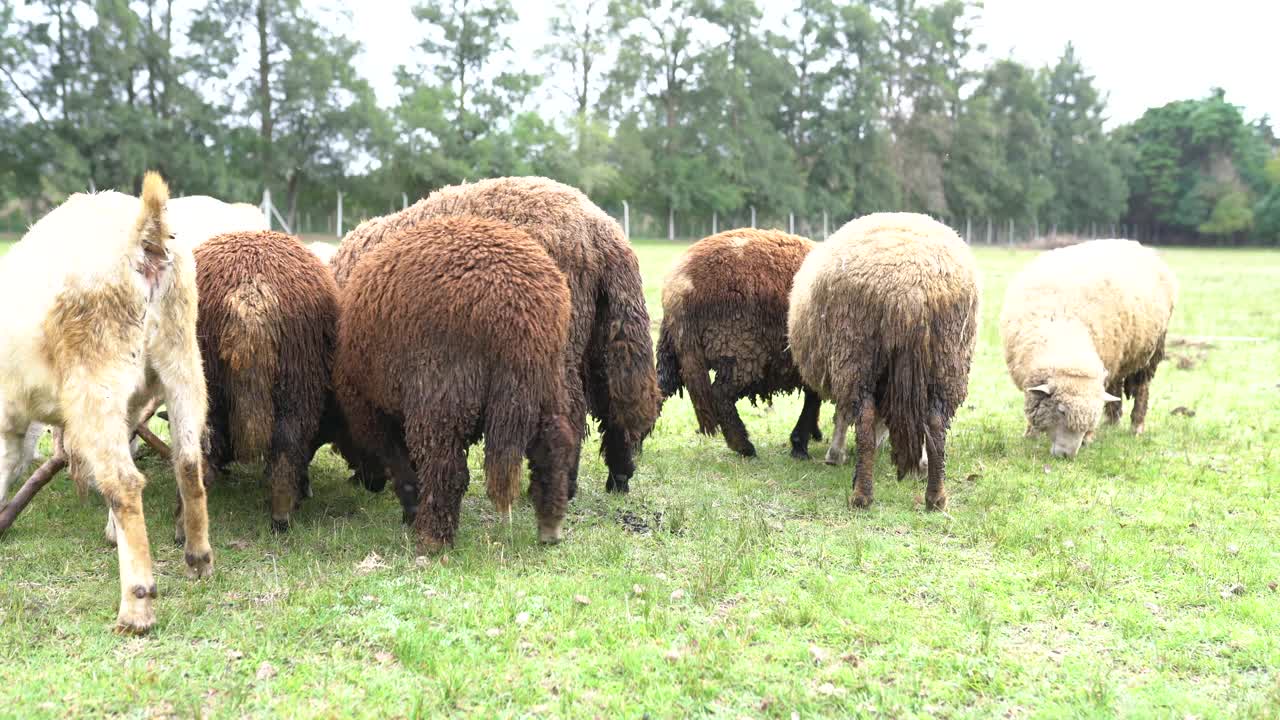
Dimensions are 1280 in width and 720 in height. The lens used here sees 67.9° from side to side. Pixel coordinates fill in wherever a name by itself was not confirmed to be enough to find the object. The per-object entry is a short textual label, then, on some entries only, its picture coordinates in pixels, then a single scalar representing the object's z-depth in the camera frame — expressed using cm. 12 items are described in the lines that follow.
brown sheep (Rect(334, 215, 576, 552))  462
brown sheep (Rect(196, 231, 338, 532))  496
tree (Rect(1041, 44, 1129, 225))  7406
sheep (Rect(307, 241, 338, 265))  718
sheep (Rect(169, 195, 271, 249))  636
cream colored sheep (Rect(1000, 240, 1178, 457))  750
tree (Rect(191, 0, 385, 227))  3950
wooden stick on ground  489
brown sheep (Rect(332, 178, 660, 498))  542
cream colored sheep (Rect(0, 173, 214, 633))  390
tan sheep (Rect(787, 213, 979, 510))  577
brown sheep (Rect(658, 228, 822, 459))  732
